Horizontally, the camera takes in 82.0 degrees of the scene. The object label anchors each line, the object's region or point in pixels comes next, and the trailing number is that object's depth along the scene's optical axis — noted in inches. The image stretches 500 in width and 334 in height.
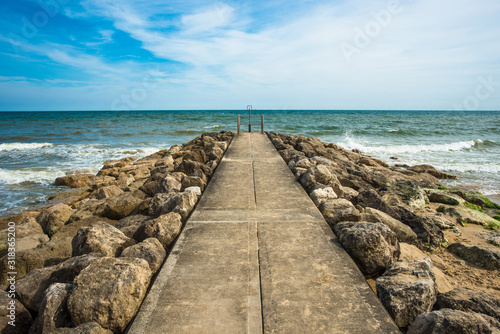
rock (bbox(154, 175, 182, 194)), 213.5
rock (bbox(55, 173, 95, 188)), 399.2
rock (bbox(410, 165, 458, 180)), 452.2
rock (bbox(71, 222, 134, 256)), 121.6
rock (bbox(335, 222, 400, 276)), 115.6
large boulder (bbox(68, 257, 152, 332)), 85.5
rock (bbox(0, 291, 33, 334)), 89.3
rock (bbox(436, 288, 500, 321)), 92.8
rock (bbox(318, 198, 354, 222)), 159.1
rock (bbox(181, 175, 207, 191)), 208.8
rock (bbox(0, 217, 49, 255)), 179.6
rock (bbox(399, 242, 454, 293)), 133.6
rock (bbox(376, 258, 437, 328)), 92.0
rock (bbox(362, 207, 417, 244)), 170.2
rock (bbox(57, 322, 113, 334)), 78.1
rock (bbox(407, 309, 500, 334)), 75.8
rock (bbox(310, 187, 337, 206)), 182.9
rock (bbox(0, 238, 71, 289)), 132.0
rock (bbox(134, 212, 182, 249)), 133.9
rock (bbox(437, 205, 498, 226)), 239.3
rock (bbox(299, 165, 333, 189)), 211.0
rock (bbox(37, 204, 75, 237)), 212.1
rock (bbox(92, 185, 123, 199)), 284.6
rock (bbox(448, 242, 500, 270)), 165.2
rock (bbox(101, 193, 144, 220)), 202.7
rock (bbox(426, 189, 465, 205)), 285.6
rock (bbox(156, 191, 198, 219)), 161.2
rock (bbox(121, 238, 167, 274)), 113.2
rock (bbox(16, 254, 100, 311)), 100.4
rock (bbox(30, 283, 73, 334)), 83.2
